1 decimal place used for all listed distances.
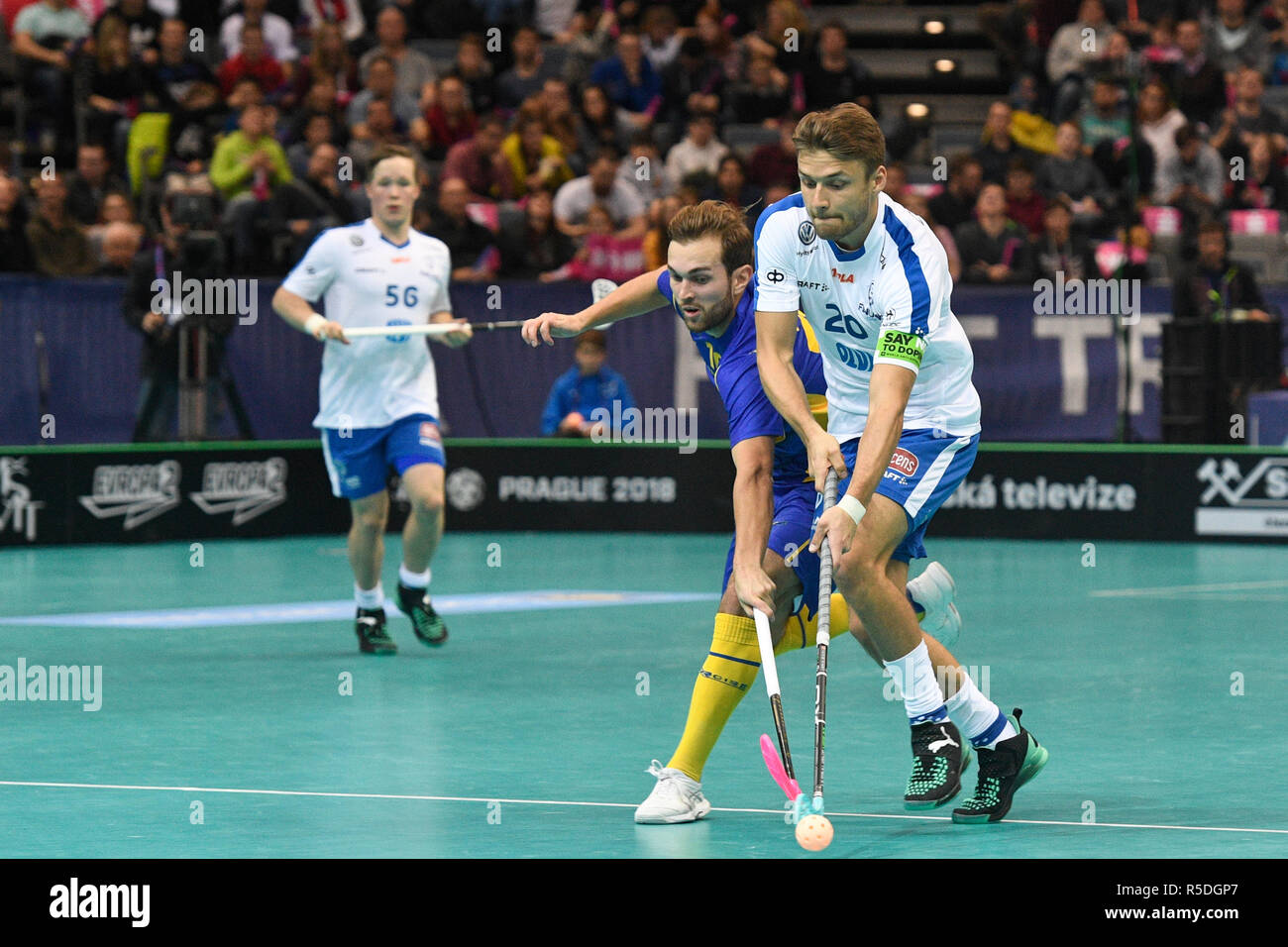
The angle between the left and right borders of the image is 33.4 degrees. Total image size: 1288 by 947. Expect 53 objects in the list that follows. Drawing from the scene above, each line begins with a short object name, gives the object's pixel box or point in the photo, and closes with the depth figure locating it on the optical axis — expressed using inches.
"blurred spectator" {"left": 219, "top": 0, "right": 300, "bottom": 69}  745.6
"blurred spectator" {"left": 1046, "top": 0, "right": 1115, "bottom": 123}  749.3
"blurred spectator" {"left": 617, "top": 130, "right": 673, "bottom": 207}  699.4
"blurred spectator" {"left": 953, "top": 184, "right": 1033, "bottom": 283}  643.5
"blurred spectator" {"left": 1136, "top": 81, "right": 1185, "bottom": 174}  726.5
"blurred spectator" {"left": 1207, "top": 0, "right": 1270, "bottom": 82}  777.6
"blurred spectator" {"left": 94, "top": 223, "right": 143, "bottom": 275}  611.8
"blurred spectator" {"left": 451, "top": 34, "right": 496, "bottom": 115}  738.8
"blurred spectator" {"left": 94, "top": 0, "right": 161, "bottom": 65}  712.4
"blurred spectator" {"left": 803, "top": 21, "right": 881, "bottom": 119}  754.8
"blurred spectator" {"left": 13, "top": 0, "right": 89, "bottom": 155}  708.7
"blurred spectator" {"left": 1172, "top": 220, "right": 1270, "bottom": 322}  598.9
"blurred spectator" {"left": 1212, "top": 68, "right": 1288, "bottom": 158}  712.4
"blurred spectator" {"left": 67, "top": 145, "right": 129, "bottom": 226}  651.5
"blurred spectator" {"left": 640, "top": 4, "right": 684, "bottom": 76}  773.9
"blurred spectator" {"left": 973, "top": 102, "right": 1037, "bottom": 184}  701.3
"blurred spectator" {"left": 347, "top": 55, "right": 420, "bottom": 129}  711.1
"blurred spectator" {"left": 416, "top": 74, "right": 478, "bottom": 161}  712.4
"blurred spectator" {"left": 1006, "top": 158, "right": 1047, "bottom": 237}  670.5
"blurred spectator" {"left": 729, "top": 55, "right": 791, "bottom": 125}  753.6
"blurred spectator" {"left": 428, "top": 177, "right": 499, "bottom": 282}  651.5
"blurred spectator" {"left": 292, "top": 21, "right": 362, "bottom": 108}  730.2
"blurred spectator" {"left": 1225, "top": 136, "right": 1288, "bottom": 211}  692.7
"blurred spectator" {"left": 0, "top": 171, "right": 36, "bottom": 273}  598.9
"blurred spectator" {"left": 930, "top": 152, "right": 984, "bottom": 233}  666.2
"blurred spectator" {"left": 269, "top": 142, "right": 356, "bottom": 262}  634.2
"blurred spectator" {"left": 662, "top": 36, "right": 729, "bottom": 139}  757.3
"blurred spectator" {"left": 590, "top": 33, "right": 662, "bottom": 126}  757.9
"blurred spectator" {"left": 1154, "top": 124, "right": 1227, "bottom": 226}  690.2
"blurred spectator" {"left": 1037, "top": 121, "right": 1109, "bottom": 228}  701.3
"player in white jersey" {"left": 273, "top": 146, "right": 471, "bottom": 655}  395.5
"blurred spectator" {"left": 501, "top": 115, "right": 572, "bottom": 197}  703.7
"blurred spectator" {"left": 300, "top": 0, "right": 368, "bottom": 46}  774.5
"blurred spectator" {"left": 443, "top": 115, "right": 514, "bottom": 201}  695.7
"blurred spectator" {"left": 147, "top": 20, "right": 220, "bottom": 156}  694.5
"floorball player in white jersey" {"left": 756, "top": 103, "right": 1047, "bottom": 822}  229.5
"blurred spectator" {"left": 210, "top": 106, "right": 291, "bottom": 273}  654.5
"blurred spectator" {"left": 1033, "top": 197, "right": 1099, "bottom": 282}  631.8
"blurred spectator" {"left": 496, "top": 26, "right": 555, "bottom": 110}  748.6
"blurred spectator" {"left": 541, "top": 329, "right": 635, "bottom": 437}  624.1
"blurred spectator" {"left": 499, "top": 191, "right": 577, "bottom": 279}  657.6
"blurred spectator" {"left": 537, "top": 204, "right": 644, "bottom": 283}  650.8
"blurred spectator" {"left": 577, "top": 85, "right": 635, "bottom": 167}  727.1
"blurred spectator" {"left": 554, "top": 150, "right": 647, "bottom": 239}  679.7
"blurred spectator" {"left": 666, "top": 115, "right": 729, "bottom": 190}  701.3
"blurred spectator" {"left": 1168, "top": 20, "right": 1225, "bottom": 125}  746.8
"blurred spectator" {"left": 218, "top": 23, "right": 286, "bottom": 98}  728.3
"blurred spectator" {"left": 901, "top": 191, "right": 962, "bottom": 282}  631.2
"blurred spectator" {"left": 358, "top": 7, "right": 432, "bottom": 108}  740.0
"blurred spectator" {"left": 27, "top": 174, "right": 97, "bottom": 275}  607.5
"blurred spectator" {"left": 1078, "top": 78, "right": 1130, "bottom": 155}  727.7
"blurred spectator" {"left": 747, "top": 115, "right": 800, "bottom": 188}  689.6
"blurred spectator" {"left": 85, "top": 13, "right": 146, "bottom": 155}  700.7
